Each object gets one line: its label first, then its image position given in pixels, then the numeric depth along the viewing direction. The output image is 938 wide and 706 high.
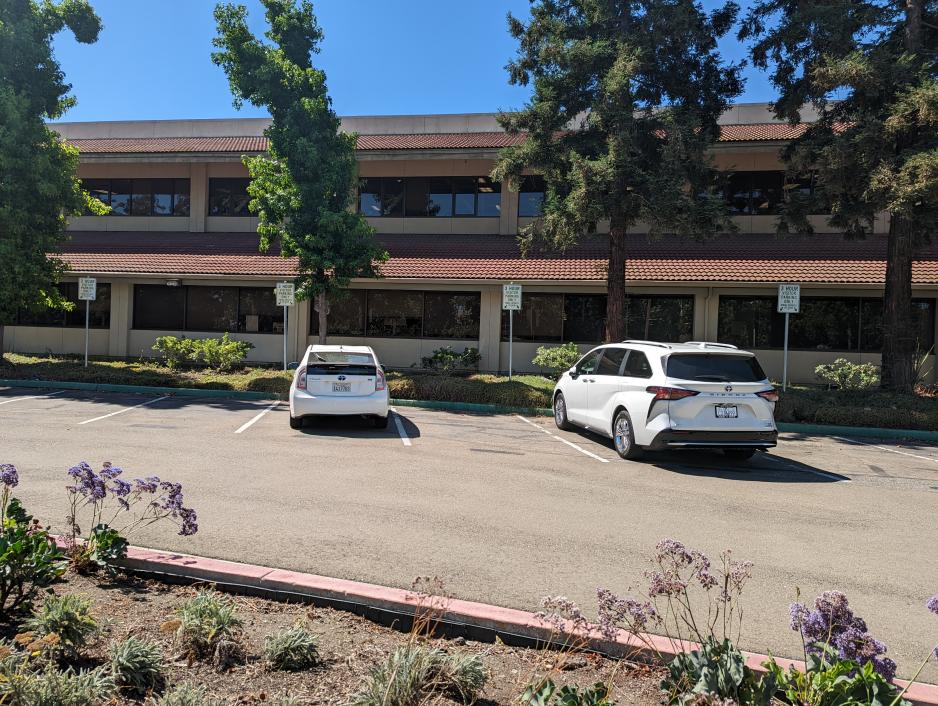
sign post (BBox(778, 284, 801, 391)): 14.78
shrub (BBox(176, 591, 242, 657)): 3.16
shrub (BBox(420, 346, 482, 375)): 19.55
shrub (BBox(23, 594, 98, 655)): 3.04
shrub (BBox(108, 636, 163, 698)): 2.83
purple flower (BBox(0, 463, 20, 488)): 4.02
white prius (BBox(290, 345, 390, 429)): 11.02
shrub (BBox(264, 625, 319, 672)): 3.07
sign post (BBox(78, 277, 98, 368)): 18.25
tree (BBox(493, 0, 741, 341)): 15.20
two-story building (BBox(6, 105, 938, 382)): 19.47
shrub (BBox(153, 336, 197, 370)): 19.20
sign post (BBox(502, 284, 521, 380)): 16.38
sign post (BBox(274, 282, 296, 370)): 17.30
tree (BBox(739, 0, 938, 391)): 13.56
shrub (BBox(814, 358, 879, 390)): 16.86
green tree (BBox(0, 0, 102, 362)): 17.02
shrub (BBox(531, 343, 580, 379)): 18.69
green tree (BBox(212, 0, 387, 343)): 17.45
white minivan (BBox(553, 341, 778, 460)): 8.77
